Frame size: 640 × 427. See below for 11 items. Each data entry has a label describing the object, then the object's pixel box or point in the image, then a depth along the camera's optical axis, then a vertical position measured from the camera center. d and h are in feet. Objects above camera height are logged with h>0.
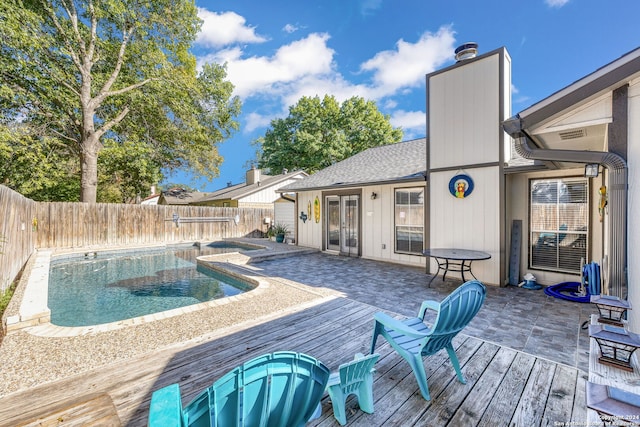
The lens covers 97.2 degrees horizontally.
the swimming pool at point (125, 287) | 17.13 -5.86
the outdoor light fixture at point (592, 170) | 13.97 +2.16
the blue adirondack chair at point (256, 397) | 3.69 -2.60
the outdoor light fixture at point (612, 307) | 9.12 -3.04
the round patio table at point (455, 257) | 17.49 -2.71
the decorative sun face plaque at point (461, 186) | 19.77 +1.96
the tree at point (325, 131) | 77.66 +23.50
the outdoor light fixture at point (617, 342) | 7.91 -3.59
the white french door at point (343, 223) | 30.83 -1.14
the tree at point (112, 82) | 38.81 +21.12
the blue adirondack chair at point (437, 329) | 7.63 -3.36
